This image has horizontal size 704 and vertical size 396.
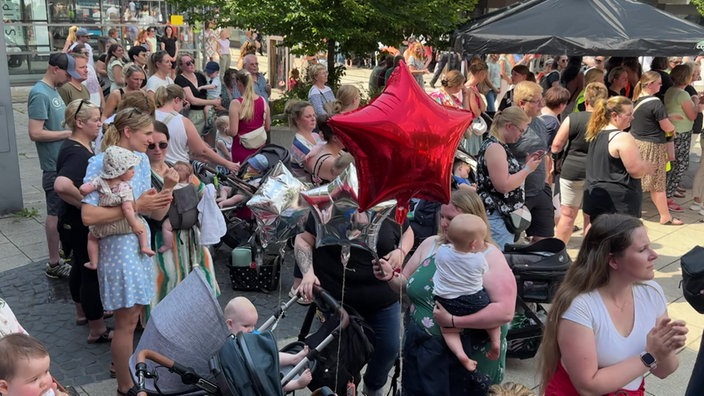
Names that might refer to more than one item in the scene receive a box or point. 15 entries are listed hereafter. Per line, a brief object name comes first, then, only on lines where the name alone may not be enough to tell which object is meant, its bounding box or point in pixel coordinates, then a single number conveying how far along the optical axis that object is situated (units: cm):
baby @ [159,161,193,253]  474
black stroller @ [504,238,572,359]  495
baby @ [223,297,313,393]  332
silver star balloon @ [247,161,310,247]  504
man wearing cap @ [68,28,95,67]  1199
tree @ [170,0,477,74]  1017
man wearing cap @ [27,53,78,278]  652
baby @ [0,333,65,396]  273
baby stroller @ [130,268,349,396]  289
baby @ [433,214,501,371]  345
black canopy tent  845
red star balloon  350
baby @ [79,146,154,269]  424
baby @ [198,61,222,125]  1045
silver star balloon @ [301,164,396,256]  400
